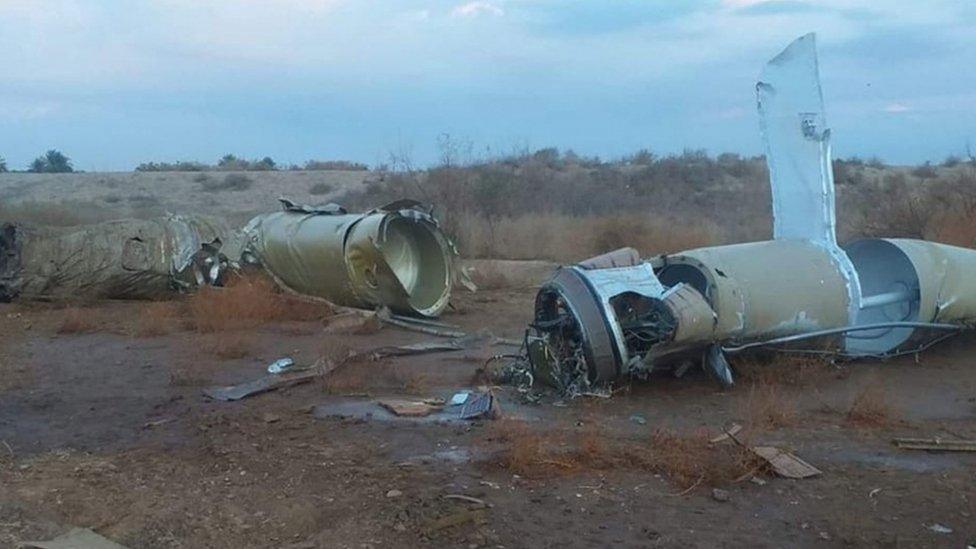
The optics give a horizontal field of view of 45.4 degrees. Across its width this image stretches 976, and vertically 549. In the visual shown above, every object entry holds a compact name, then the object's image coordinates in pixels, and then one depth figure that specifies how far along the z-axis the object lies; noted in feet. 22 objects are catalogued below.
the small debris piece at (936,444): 26.45
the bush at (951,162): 153.97
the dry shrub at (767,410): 28.94
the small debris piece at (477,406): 29.50
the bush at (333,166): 191.72
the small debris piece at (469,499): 21.72
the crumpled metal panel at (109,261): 55.72
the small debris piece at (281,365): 37.32
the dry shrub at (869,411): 29.25
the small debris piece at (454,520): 20.43
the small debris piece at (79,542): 19.69
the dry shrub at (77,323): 47.37
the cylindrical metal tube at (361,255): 50.39
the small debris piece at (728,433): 26.20
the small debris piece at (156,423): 29.68
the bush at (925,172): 139.49
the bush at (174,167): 189.67
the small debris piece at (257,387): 33.19
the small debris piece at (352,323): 46.96
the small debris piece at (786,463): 23.84
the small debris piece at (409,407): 30.14
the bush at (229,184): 160.04
